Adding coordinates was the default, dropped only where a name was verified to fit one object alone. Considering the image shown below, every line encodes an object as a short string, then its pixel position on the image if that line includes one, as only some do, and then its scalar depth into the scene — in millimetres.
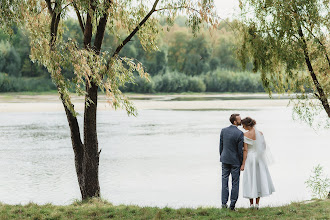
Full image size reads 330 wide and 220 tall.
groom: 12954
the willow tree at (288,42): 18463
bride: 13078
